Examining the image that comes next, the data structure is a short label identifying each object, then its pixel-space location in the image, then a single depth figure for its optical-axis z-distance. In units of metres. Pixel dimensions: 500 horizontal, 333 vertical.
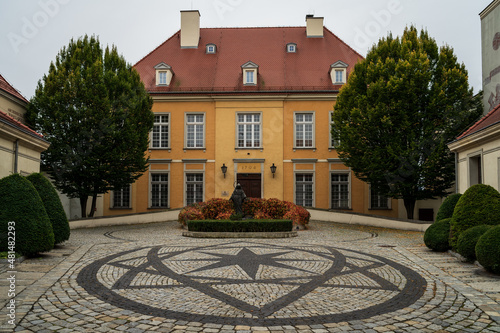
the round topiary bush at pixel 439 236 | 12.70
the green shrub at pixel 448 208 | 13.79
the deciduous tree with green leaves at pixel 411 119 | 22.09
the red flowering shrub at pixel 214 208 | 20.75
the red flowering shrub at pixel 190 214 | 20.41
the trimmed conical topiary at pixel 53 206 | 12.56
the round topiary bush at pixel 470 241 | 10.43
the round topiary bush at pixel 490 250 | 8.90
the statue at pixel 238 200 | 19.64
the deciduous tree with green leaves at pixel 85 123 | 21.94
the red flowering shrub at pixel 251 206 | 21.27
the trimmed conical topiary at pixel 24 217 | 10.60
